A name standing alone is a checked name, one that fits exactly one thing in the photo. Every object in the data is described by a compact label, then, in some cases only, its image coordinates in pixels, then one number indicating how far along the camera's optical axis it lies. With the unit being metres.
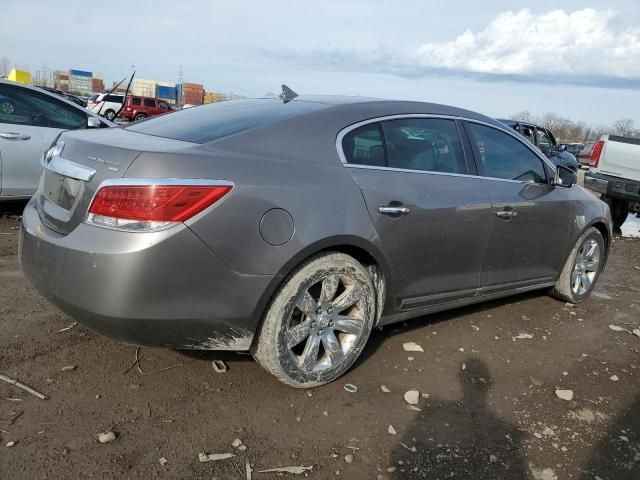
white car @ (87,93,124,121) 29.97
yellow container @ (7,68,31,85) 24.45
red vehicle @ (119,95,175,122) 35.03
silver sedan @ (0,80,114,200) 5.66
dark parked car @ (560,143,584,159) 32.15
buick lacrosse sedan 2.41
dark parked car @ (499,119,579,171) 12.45
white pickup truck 8.88
